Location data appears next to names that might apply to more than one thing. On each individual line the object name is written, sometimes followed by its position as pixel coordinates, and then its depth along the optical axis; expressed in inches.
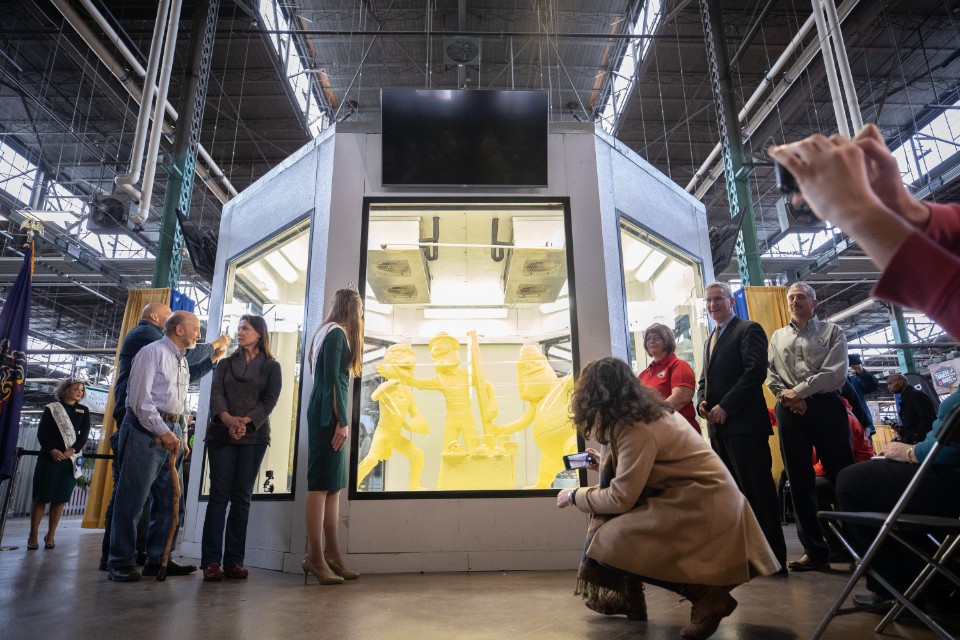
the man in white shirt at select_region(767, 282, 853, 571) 134.5
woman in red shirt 142.3
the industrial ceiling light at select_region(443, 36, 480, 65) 311.9
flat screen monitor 181.6
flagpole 208.5
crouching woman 79.5
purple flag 209.3
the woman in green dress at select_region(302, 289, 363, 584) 131.6
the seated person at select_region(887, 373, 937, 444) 264.2
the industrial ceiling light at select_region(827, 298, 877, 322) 630.7
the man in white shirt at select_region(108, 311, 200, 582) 132.8
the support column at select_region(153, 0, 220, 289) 300.8
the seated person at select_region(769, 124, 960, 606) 26.9
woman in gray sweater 140.1
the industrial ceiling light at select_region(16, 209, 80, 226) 345.6
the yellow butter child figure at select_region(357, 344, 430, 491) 160.4
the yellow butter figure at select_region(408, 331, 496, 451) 167.8
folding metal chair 64.2
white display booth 152.6
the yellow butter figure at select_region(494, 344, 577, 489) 162.7
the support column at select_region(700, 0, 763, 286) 303.0
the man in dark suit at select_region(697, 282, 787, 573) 129.0
